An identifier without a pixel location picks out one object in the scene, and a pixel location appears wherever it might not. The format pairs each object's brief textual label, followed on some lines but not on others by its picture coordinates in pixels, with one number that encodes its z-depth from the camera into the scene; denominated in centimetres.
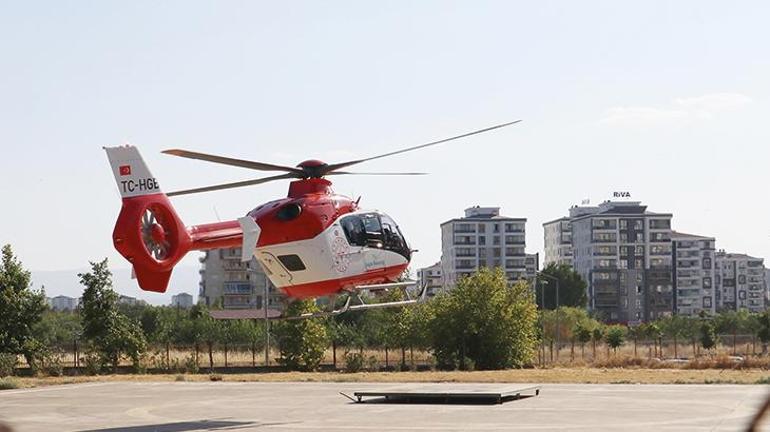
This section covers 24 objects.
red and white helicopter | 2727
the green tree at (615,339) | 7206
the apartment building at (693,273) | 18738
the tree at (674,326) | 9505
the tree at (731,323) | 10180
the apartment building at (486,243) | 18838
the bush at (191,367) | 5338
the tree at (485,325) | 5678
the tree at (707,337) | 7431
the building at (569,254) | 19775
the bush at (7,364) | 5026
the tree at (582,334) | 8264
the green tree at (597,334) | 8630
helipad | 2792
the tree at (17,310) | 5369
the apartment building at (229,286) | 15812
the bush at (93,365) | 5262
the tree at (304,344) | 5491
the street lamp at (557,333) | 7009
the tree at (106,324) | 5316
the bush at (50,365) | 5238
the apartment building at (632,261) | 17888
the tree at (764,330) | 7488
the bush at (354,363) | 5341
